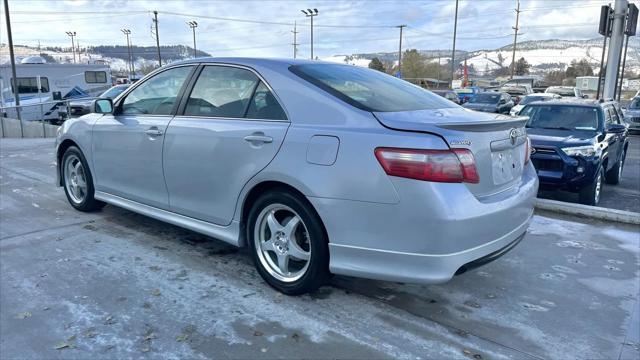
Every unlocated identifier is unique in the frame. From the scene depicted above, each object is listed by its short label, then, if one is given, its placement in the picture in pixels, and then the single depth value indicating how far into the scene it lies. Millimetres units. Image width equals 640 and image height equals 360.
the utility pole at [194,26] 64062
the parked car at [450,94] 26800
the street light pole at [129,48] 80562
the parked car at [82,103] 19422
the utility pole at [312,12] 53406
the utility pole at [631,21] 13097
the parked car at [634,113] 18203
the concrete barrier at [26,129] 16897
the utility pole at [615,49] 12844
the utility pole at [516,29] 67125
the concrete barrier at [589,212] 5245
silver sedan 2691
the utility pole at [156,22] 48669
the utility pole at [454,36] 42075
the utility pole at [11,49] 21078
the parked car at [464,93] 30494
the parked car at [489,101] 21203
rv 23141
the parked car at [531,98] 20166
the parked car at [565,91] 30944
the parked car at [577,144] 6633
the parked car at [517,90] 32812
